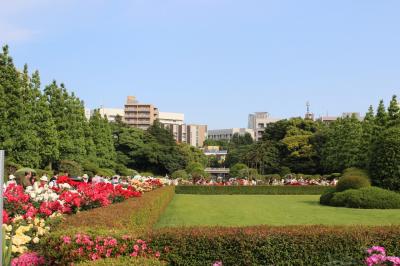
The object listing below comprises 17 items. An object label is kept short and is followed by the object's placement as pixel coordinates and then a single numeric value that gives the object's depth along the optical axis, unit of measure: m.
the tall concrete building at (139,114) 120.75
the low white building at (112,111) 126.76
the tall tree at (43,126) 28.22
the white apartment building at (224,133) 165.00
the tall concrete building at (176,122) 142.04
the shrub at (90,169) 32.93
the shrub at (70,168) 28.88
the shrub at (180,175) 44.27
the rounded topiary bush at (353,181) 18.77
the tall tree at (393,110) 32.44
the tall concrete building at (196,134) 147.50
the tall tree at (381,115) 33.34
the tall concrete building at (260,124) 130.95
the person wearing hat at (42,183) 10.55
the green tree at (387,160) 18.66
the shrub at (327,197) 19.08
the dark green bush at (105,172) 33.00
